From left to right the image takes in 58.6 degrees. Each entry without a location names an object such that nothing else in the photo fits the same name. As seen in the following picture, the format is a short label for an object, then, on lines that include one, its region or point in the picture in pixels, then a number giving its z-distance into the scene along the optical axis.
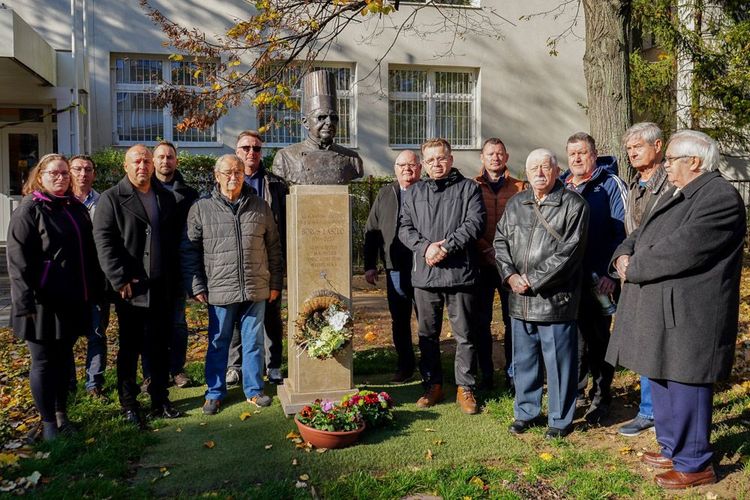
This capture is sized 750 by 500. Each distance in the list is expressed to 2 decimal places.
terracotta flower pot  4.46
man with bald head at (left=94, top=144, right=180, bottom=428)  4.85
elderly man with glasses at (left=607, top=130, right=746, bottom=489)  3.67
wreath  5.07
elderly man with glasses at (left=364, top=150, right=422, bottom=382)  5.95
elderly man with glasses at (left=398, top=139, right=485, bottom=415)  5.09
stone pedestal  5.11
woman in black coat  4.46
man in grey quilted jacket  5.11
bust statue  5.23
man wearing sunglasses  5.77
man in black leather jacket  4.47
